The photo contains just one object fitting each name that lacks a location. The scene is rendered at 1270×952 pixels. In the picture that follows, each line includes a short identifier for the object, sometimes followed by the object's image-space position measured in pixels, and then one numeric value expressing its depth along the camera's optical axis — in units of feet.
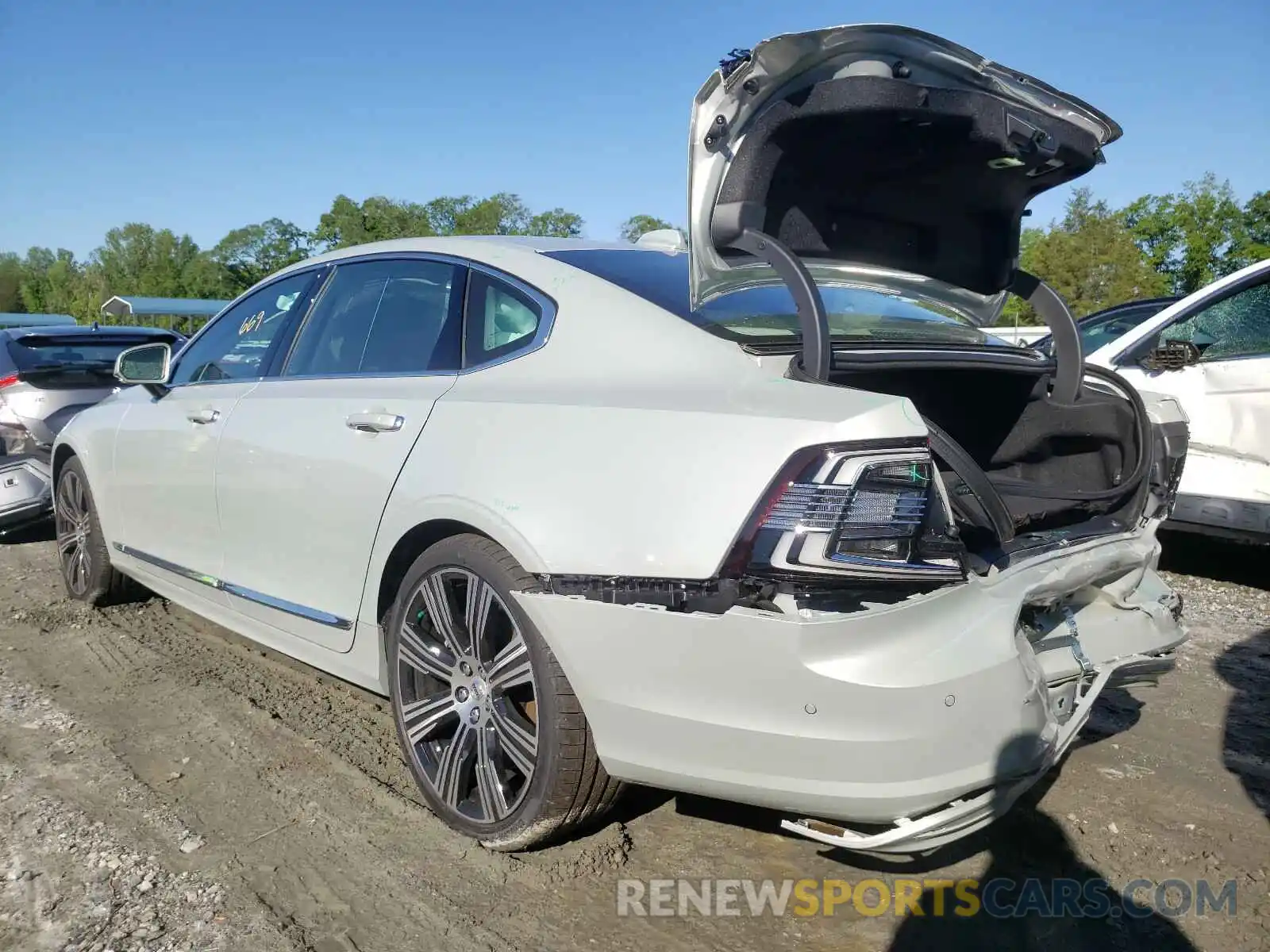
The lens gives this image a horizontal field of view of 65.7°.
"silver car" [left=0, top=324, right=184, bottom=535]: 21.18
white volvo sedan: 6.72
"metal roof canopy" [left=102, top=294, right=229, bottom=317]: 121.80
